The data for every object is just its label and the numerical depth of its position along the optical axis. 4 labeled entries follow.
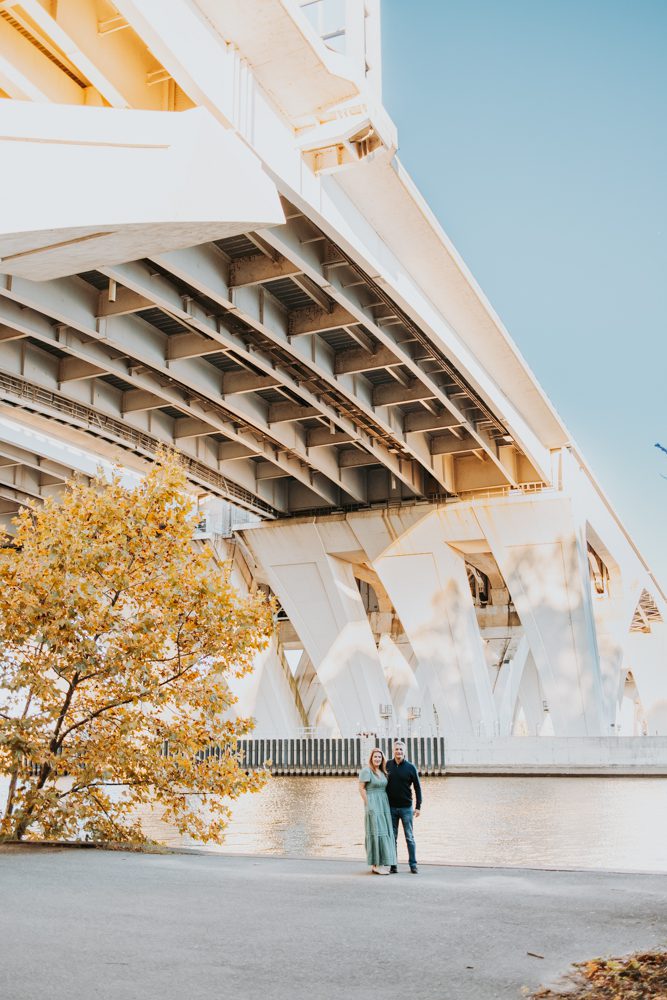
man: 11.05
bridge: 7.20
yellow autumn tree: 12.30
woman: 10.41
